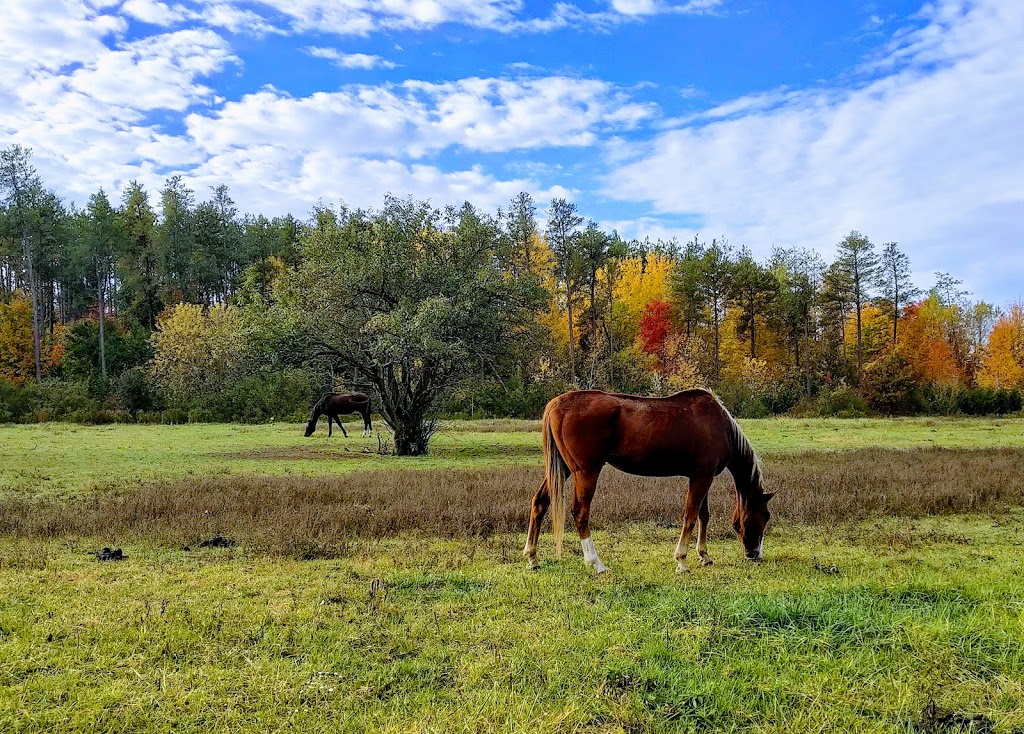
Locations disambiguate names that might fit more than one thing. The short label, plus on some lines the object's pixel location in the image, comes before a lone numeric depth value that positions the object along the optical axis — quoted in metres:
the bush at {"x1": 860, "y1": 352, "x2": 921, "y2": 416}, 44.28
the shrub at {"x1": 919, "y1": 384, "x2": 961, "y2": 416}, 42.66
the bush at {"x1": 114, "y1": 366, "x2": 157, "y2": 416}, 39.78
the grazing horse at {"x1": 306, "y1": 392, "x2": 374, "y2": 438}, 27.73
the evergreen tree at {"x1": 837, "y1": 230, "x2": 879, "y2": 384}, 50.31
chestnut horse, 7.07
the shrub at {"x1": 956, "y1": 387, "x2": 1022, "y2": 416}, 42.75
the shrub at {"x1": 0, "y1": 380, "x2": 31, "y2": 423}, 35.66
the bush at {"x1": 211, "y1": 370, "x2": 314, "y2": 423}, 38.50
